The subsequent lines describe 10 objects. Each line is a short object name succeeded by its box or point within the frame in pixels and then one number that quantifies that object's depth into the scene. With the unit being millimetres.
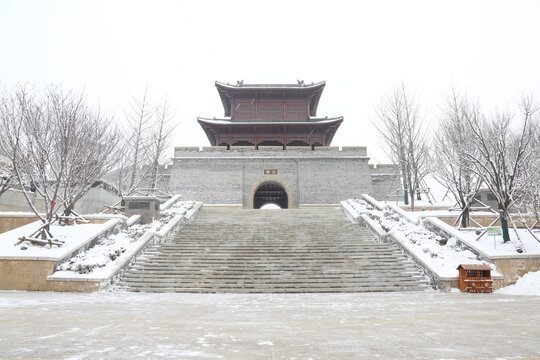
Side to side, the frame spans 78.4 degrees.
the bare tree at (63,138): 8648
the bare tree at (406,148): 15219
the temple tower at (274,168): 21078
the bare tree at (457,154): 10484
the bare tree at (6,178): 10516
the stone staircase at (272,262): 7215
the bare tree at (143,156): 15773
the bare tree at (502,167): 8383
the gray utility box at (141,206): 10867
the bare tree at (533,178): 9070
